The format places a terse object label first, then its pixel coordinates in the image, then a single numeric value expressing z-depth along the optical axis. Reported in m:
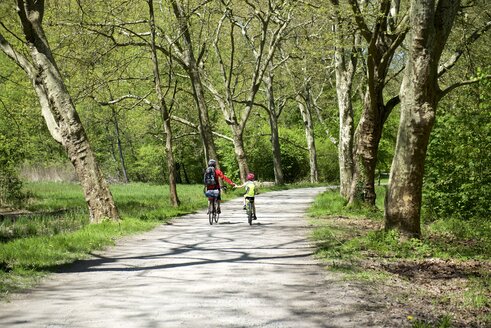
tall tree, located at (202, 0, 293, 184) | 29.34
